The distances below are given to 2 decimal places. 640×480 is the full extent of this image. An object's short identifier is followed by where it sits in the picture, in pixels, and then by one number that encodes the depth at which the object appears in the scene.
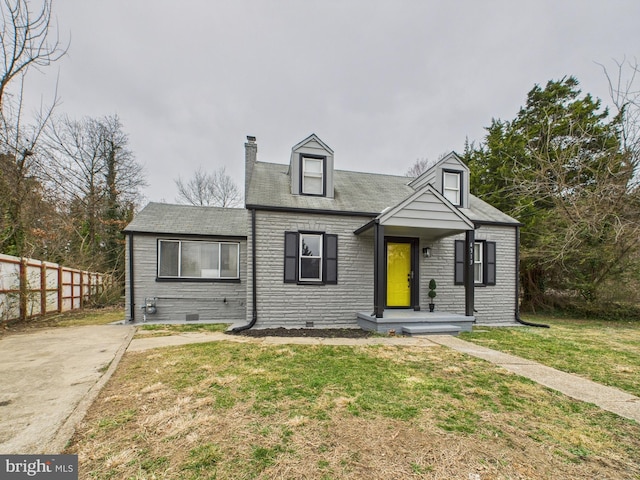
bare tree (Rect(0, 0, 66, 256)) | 9.27
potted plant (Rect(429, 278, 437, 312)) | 8.82
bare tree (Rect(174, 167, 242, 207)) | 26.80
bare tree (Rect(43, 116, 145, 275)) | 16.66
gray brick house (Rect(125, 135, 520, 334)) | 8.13
